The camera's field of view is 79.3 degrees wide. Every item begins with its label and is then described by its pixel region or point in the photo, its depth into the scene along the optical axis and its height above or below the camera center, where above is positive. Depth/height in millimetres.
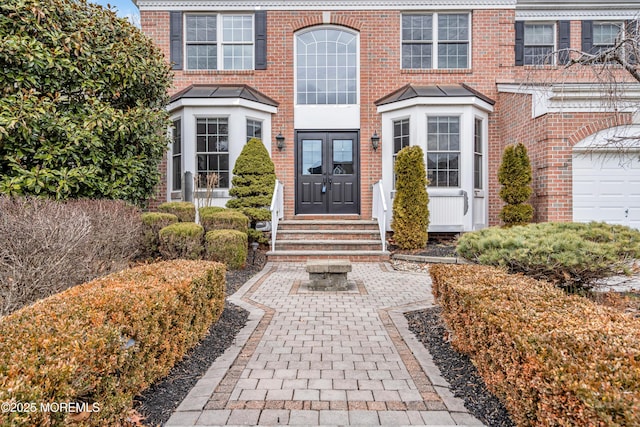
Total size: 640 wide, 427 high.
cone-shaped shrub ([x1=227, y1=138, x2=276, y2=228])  8844 +438
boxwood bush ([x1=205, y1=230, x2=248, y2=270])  6980 -805
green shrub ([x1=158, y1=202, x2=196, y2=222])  7895 -144
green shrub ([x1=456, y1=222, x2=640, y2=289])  4012 -541
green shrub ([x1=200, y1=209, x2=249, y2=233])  7645 -365
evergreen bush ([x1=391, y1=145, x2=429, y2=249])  8727 +74
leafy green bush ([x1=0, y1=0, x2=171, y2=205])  6367 +1863
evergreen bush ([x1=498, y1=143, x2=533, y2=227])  8680 +362
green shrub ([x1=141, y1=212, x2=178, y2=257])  7042 -477
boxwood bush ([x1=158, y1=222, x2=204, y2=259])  6768 -688
